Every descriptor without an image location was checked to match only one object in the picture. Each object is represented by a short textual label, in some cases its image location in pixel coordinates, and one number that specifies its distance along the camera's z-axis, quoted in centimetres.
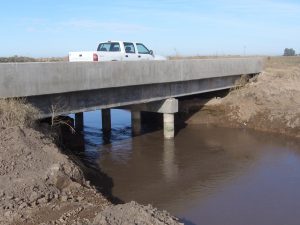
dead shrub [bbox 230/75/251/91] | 2416
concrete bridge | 1210
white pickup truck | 1780
